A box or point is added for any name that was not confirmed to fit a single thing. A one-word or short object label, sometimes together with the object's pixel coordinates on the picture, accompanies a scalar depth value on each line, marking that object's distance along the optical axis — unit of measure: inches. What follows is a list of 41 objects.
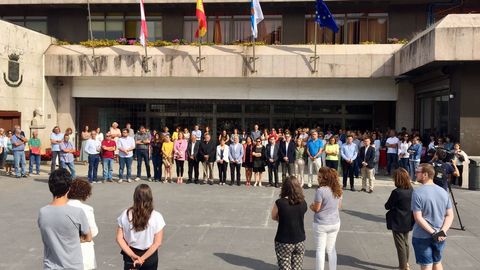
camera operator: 321.1
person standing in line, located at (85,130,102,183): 558.6
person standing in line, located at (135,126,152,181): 590.0
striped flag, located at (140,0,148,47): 806.5
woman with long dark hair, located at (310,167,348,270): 221.6
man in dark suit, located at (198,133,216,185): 566.3
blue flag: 751.1
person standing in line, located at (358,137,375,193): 511.8
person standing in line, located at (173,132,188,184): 579.8
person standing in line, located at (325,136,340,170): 541.0
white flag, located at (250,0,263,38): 784.3
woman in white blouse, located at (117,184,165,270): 162.9
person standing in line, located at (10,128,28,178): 593.6
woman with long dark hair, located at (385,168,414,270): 240.8
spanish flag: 785.6
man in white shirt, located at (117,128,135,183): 571.5
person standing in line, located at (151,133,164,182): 578.9
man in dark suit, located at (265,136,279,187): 553.9
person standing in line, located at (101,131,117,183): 564.4
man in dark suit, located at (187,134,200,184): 570.6
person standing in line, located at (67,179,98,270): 166.9
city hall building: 810.2
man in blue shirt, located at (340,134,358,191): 531.5
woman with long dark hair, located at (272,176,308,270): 197.9
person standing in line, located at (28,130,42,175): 616.8
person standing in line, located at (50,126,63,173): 606.5
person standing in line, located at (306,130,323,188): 544.7
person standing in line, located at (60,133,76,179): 564.4
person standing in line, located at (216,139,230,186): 568.1
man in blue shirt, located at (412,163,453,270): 200.1
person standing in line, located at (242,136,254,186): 562.3
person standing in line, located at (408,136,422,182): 585.3
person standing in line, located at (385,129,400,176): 657.0
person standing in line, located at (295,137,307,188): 558.6
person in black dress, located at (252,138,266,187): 553.9
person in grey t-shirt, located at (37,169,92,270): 151.4
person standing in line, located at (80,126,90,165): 810.5
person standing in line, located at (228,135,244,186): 561.6
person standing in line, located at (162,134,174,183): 575.2
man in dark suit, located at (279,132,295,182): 548.7
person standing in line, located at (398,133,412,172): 609.6
